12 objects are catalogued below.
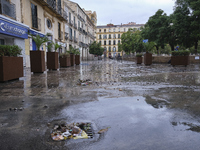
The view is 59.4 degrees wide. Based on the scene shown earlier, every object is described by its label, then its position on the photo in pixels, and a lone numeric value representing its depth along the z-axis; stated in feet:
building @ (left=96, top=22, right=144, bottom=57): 297.33
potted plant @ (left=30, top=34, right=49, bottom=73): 27.73
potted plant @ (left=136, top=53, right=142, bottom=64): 68.52
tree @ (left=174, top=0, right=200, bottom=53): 65.31
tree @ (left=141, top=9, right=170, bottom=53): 82.79
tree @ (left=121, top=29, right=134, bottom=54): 162.09
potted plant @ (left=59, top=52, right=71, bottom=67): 45.03
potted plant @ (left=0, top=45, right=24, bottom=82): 17.47
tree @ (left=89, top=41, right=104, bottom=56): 157.48
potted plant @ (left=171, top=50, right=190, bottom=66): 44.75
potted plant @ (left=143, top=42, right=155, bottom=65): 54.65
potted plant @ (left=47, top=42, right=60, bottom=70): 34.73
